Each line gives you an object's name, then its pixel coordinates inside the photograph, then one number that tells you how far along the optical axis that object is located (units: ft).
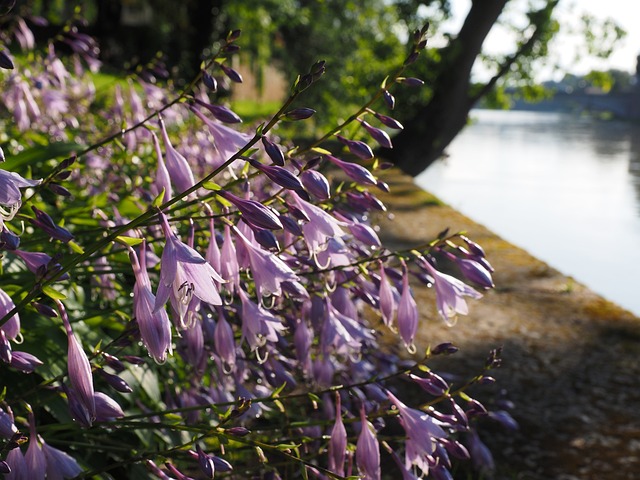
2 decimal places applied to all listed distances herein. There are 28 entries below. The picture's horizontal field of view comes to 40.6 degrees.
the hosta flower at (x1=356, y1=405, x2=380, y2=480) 1.53
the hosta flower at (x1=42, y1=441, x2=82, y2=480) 1.40
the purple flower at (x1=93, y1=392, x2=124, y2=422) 1.37
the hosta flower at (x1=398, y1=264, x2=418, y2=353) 1.65
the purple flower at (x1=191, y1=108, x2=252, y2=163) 1.56
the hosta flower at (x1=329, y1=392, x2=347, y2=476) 1.56
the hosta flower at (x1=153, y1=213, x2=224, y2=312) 1.16
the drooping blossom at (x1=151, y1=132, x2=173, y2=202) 1.55
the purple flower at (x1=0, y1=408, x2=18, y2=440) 1.30
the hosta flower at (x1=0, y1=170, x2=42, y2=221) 1.12
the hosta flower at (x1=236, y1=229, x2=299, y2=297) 1.34
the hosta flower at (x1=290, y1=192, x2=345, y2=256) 1.41
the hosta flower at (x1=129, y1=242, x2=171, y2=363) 1.20
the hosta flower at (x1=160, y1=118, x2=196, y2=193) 1.53
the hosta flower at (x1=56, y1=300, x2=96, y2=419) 1.21
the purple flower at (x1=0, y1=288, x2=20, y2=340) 1.32
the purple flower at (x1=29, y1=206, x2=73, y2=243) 1.32
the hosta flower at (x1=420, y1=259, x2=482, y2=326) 1.65
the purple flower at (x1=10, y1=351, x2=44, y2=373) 1.35
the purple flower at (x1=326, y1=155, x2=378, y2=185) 1.42
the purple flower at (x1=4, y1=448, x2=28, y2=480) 1.31
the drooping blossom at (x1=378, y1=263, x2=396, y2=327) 1.70
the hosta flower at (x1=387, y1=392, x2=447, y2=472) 1.51
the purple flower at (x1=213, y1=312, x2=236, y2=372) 1.62
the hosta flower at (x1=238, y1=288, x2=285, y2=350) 1.49
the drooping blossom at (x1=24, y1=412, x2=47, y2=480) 1.32
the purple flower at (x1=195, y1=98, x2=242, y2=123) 1.50
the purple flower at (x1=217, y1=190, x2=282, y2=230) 1.19
